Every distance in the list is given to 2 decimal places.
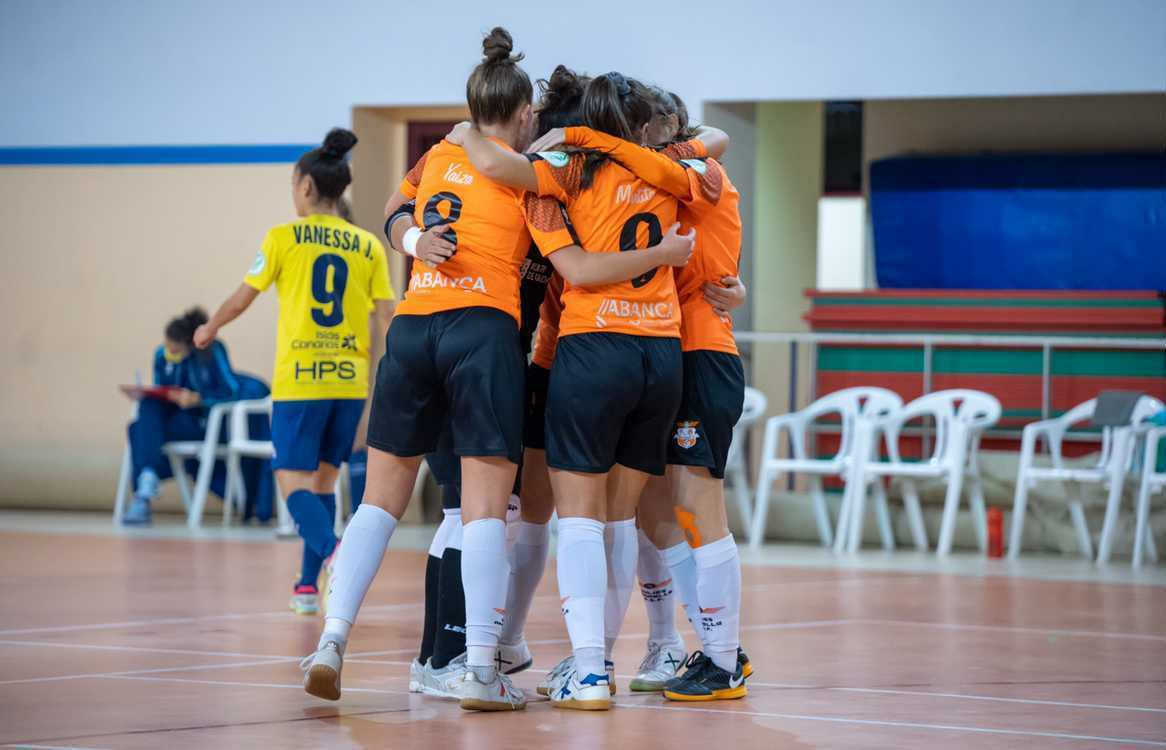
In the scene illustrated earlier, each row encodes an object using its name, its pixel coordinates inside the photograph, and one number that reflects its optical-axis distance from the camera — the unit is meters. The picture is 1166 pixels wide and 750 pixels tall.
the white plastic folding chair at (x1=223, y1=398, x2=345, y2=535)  18.41
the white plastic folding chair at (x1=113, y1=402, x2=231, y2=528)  19.08
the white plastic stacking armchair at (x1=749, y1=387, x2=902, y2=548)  17.39
